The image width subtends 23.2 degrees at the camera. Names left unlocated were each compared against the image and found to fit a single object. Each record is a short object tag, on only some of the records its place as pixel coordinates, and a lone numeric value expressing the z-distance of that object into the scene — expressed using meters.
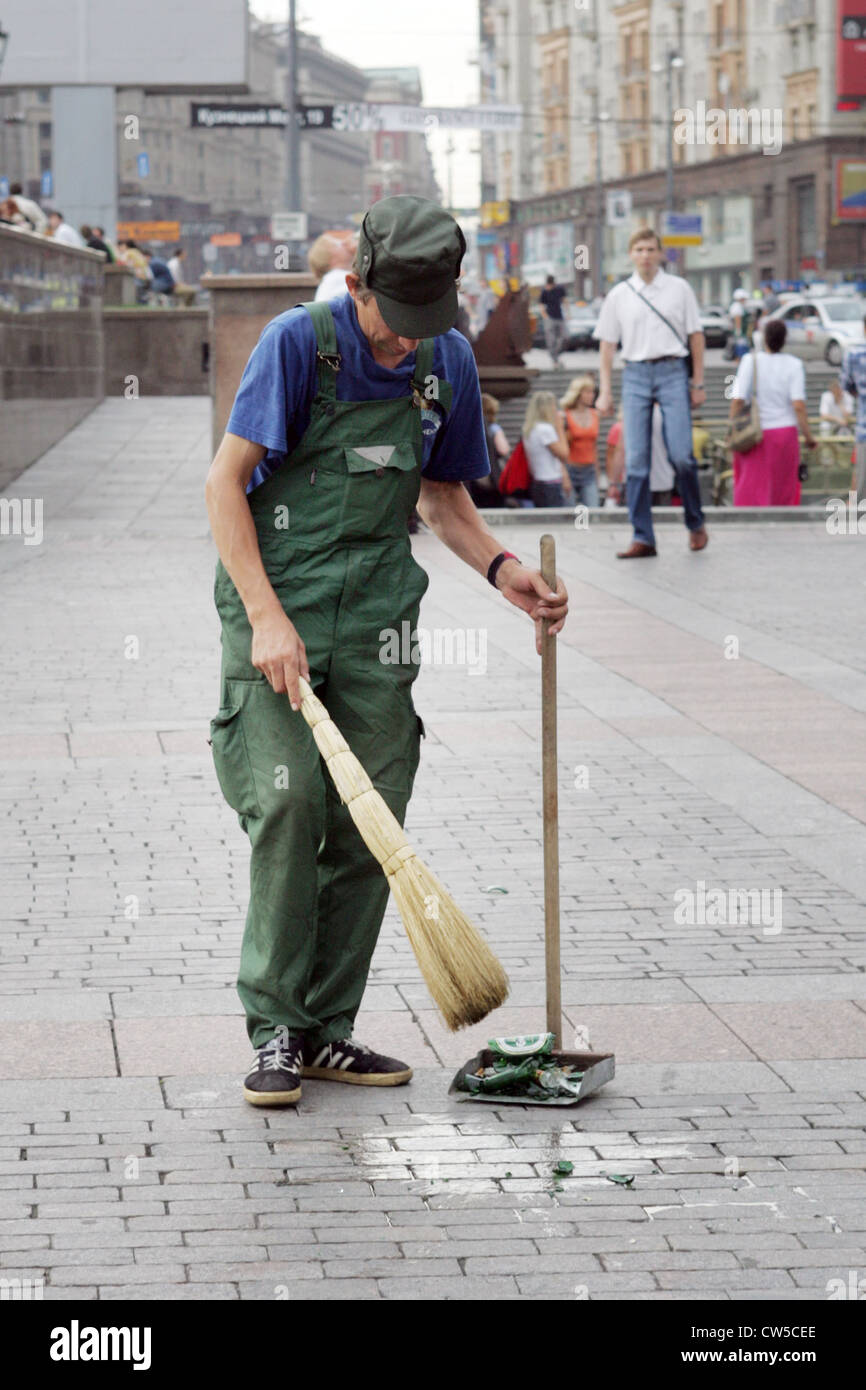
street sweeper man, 3.94
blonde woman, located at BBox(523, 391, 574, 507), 16.31
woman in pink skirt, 14.70
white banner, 35.44
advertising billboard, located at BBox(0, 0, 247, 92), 33.09
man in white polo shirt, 12.17
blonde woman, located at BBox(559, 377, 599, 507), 17.64
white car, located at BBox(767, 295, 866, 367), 43.84
